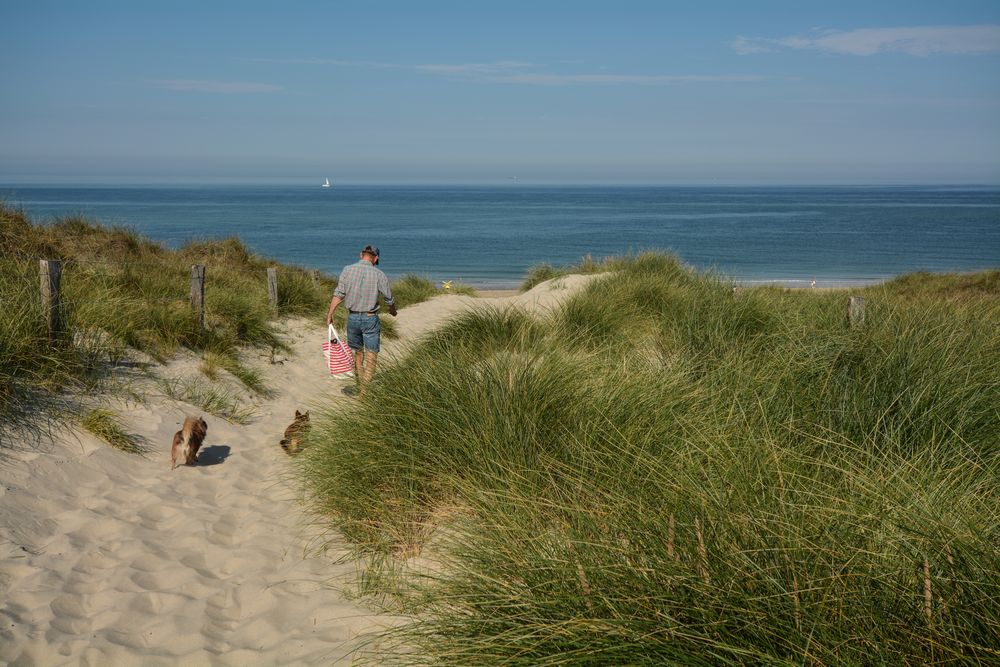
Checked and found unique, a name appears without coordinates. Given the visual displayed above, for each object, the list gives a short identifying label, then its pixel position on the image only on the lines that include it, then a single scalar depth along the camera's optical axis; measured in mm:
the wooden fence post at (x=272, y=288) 13930
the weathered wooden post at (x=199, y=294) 10361
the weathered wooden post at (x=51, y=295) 7559
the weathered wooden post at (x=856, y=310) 7984
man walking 9227
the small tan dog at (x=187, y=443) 6867
